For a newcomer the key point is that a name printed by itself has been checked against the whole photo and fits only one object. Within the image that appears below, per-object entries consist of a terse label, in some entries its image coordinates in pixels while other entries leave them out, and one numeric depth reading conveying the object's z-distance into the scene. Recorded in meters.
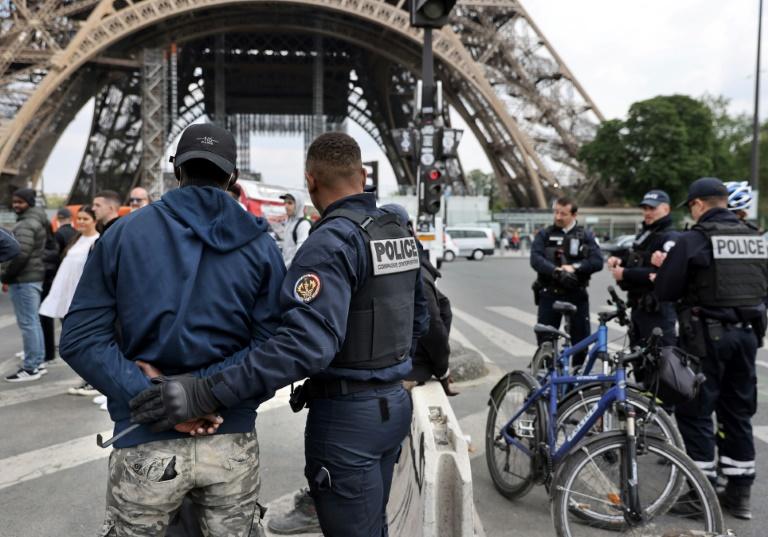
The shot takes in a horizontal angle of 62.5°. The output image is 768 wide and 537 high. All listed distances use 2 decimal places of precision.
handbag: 2.88
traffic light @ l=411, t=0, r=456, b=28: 6.69
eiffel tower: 24.67
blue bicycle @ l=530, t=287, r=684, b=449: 3.01
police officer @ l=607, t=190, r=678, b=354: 4.58
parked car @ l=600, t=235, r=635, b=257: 27.60
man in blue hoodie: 1.69
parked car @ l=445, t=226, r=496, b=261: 28.34
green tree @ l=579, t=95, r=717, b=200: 37.34
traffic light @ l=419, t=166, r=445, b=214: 8.23
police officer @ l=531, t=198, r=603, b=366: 5.35
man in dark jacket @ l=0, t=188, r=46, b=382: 5.87
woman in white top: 5.45
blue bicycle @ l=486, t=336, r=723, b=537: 2.62
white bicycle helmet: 3.89
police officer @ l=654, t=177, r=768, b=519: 3.42
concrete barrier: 2.27
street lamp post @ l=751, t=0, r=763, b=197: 17.47
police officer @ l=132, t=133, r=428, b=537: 1.77
